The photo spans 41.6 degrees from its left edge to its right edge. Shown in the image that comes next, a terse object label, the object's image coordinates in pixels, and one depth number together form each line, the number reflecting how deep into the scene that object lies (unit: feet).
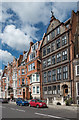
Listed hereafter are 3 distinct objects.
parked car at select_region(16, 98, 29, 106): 67.41
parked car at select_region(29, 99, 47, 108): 54.90
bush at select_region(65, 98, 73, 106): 55.40
